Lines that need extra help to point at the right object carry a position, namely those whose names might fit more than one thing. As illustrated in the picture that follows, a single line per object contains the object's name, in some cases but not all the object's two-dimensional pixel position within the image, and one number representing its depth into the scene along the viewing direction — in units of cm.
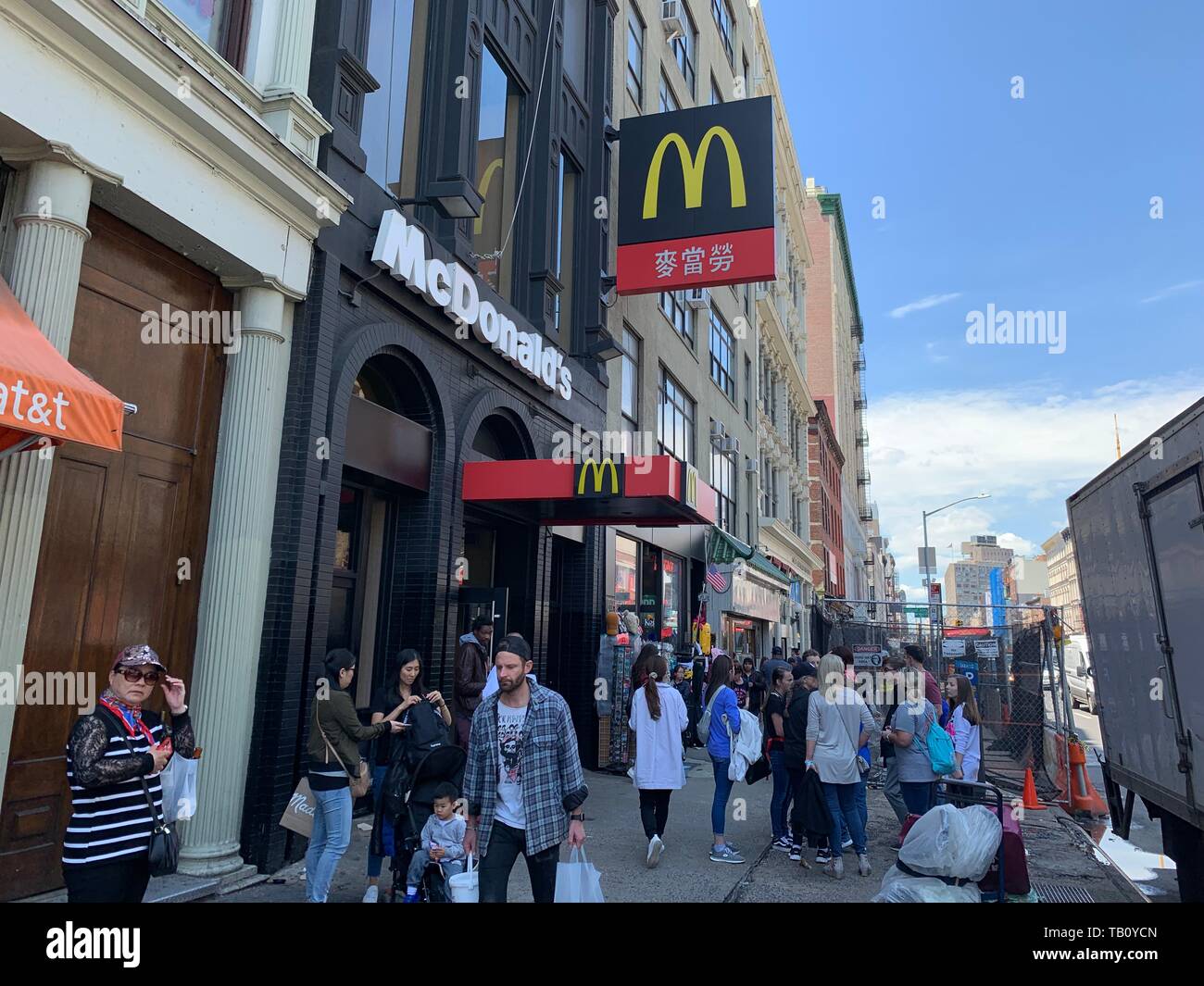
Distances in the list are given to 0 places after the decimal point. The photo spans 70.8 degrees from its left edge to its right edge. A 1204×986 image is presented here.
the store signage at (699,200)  1354
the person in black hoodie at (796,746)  796
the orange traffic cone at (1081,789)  1077
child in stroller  534
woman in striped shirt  367
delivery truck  558
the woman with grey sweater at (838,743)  752
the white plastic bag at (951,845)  499
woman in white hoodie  762
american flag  1947
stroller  566
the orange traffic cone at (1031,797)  1101
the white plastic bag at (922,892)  487
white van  2571
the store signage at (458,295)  856
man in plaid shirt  462
